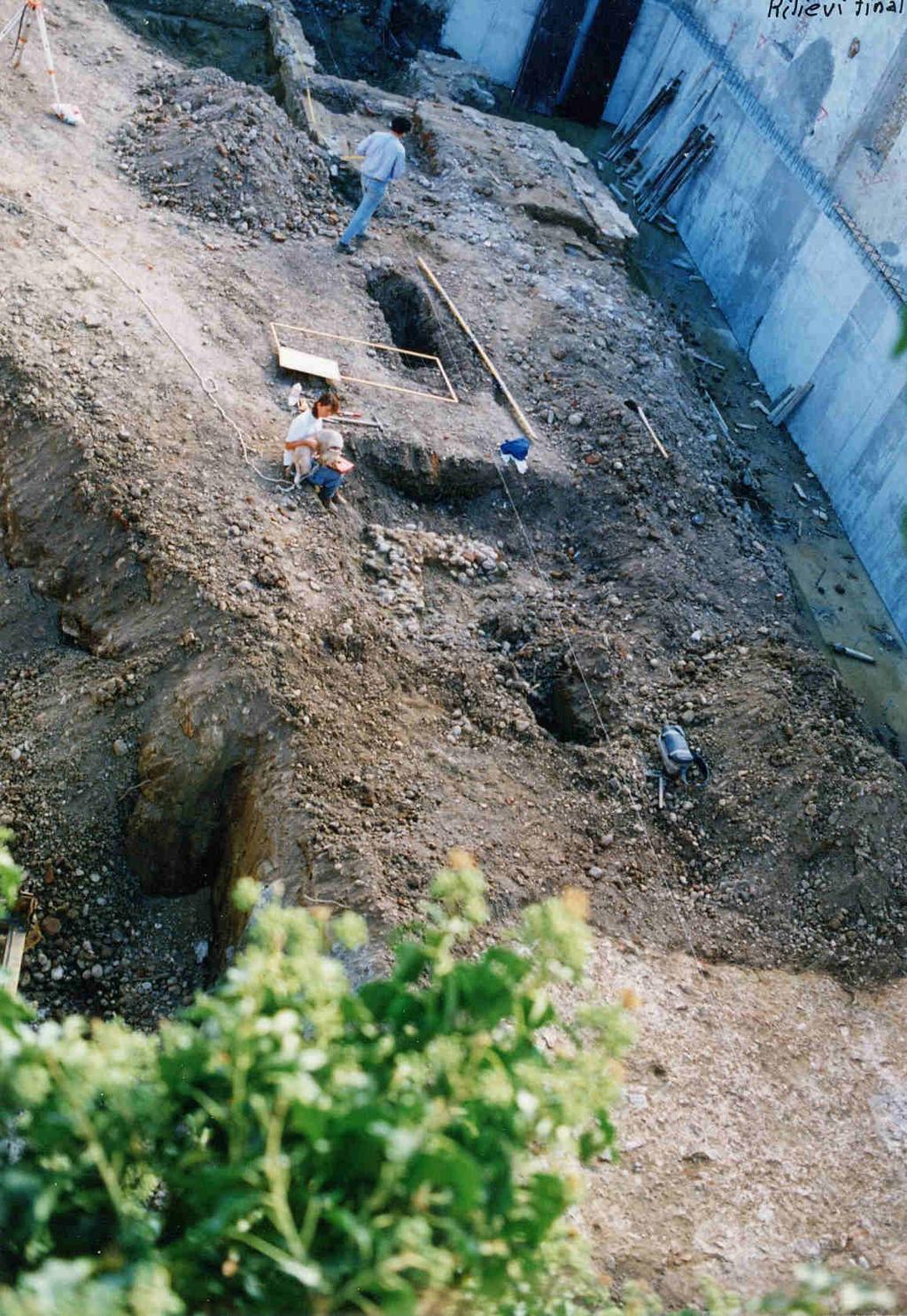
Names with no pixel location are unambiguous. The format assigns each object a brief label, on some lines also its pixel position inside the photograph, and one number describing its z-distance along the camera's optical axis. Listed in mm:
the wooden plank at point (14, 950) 6438
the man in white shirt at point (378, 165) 11375
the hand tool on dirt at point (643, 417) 10844
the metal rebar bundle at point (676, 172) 17344
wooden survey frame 10185
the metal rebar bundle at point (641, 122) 18672
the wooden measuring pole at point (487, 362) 10664
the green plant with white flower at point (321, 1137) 2869
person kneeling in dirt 8422
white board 9812
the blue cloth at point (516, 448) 9938
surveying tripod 11906
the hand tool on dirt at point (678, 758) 8125
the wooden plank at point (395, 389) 10133
